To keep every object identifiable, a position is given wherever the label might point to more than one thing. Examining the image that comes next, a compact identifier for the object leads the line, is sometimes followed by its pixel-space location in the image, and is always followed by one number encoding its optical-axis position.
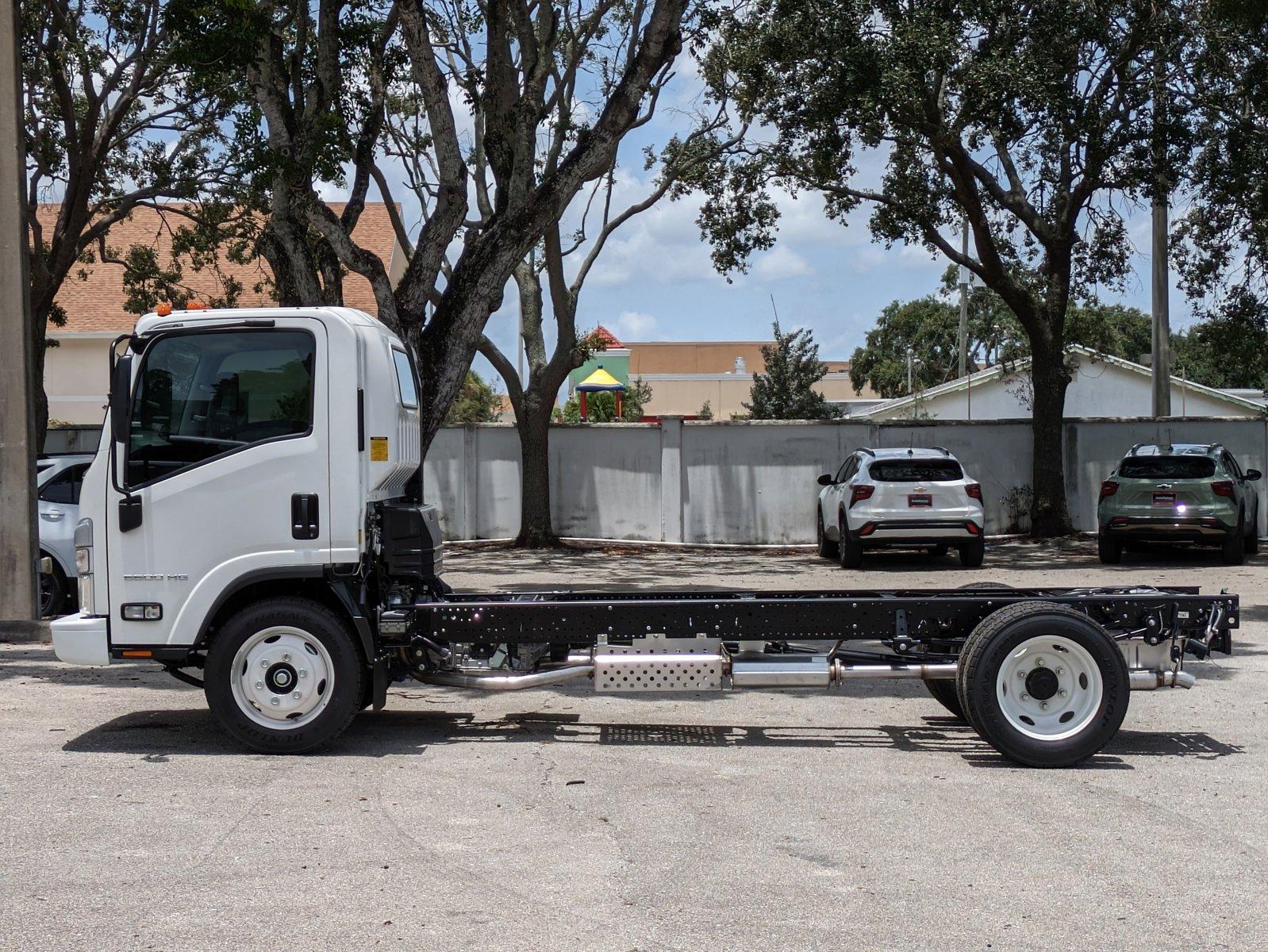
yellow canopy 36.48
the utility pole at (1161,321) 22.95
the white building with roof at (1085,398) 44.59
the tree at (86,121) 18.42
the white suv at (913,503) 18.16
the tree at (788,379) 43.47
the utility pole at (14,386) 12.02
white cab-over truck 7.35
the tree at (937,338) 64.75
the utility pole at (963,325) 44.47
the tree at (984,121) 17.45
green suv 18.12
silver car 13.05
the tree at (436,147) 12.94
